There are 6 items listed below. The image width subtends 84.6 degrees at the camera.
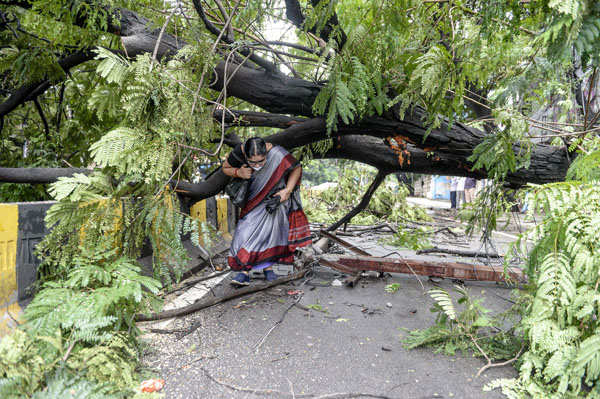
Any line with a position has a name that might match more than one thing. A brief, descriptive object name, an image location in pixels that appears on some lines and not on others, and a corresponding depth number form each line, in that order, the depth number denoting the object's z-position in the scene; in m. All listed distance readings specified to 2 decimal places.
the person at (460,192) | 14.11
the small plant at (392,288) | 3.92
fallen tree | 3.24
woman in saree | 4.18
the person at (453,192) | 16.58
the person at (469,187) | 12.02
